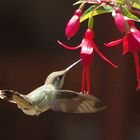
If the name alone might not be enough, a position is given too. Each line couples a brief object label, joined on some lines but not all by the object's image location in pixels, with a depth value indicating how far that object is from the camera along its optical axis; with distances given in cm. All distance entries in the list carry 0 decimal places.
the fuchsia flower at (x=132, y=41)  434
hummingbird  452
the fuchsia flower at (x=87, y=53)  444
